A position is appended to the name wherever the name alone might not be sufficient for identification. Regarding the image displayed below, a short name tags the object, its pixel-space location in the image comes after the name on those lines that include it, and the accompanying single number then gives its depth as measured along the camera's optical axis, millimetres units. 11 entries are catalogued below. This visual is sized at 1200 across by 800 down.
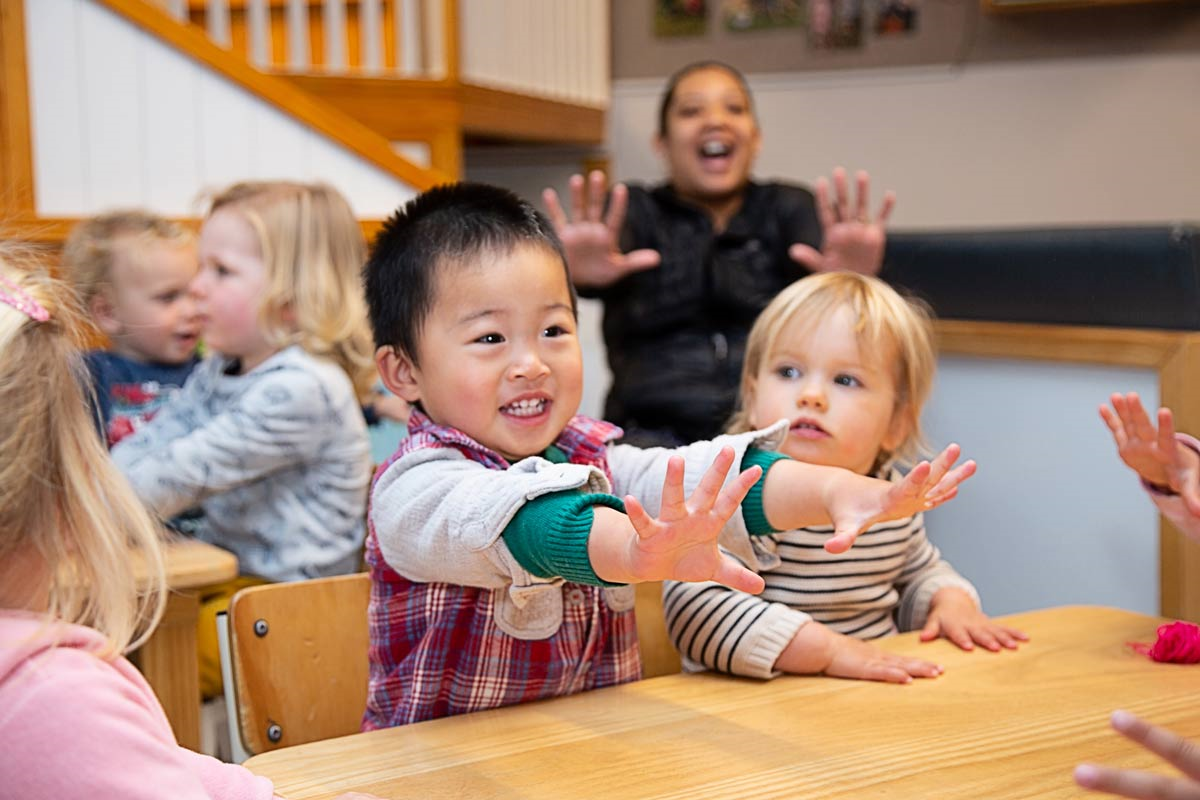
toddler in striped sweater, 1416
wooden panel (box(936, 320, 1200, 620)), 1931
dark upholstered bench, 2170
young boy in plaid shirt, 1098
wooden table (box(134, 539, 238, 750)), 1573
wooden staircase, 3279
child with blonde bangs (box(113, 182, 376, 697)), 2002
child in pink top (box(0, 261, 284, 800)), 762
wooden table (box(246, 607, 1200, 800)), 913
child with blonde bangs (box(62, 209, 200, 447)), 2613
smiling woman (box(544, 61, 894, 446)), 2518
